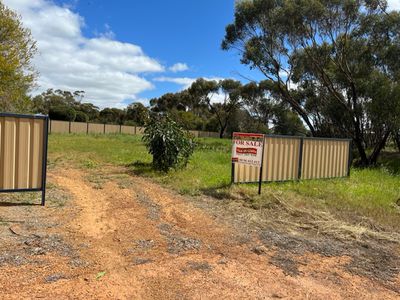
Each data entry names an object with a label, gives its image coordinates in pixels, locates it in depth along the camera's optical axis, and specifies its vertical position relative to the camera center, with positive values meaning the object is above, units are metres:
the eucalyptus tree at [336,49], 21.61 +5.53
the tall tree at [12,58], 17.84 +3.00
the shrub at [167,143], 11.86 -0.46
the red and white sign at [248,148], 8.81 -0.36
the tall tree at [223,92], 55.81 +5.30
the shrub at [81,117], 58.67 +1.09
